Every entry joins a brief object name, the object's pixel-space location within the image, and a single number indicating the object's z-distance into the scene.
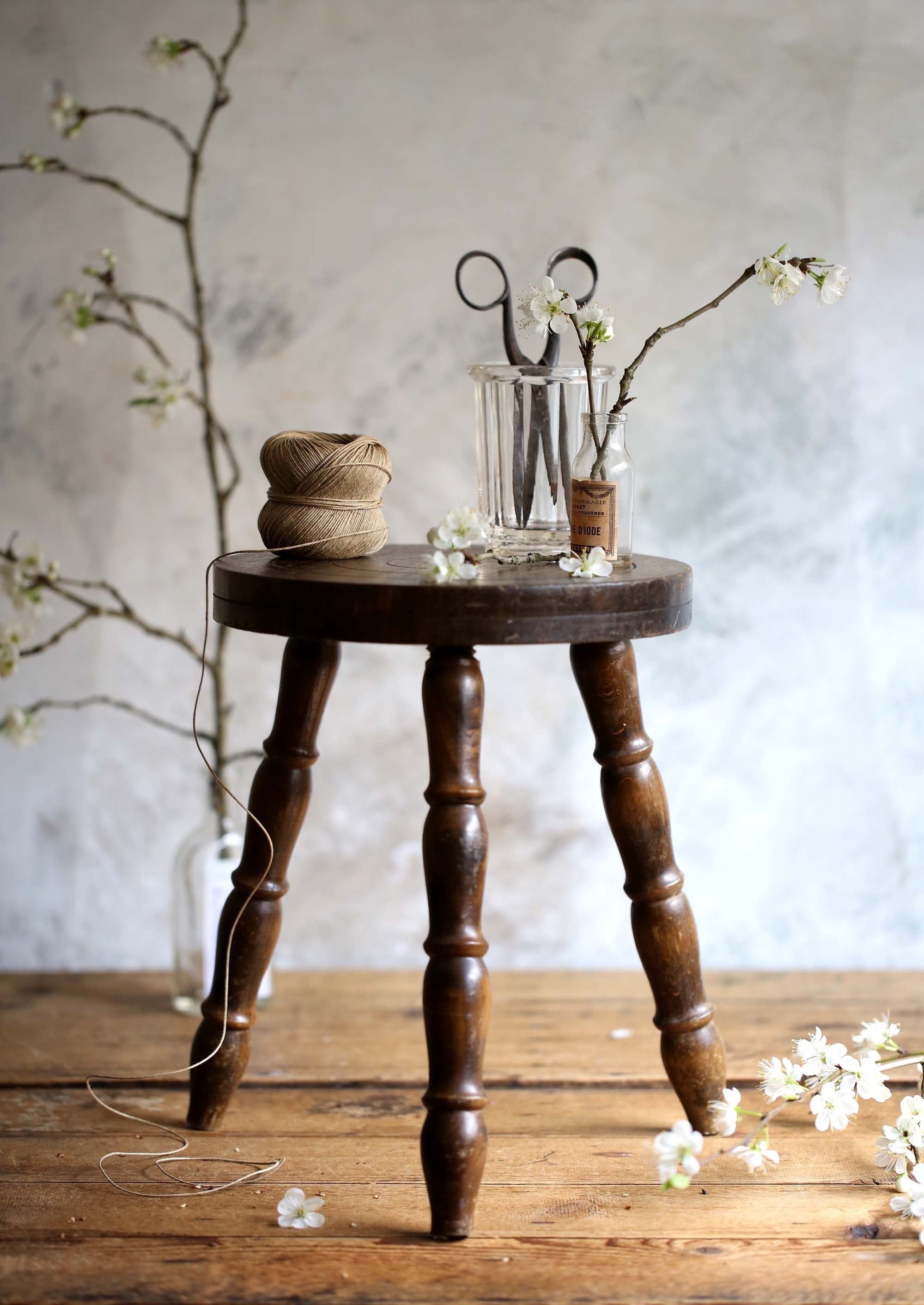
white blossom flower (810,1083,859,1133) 1.22
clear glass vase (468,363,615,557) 1.32
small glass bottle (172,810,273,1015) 1.74
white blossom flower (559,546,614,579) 1.18
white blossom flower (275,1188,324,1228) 1.19
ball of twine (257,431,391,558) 1.28
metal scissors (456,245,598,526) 1.31
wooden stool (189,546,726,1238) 1.12
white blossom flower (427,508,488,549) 1.17
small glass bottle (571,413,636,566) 1.23
